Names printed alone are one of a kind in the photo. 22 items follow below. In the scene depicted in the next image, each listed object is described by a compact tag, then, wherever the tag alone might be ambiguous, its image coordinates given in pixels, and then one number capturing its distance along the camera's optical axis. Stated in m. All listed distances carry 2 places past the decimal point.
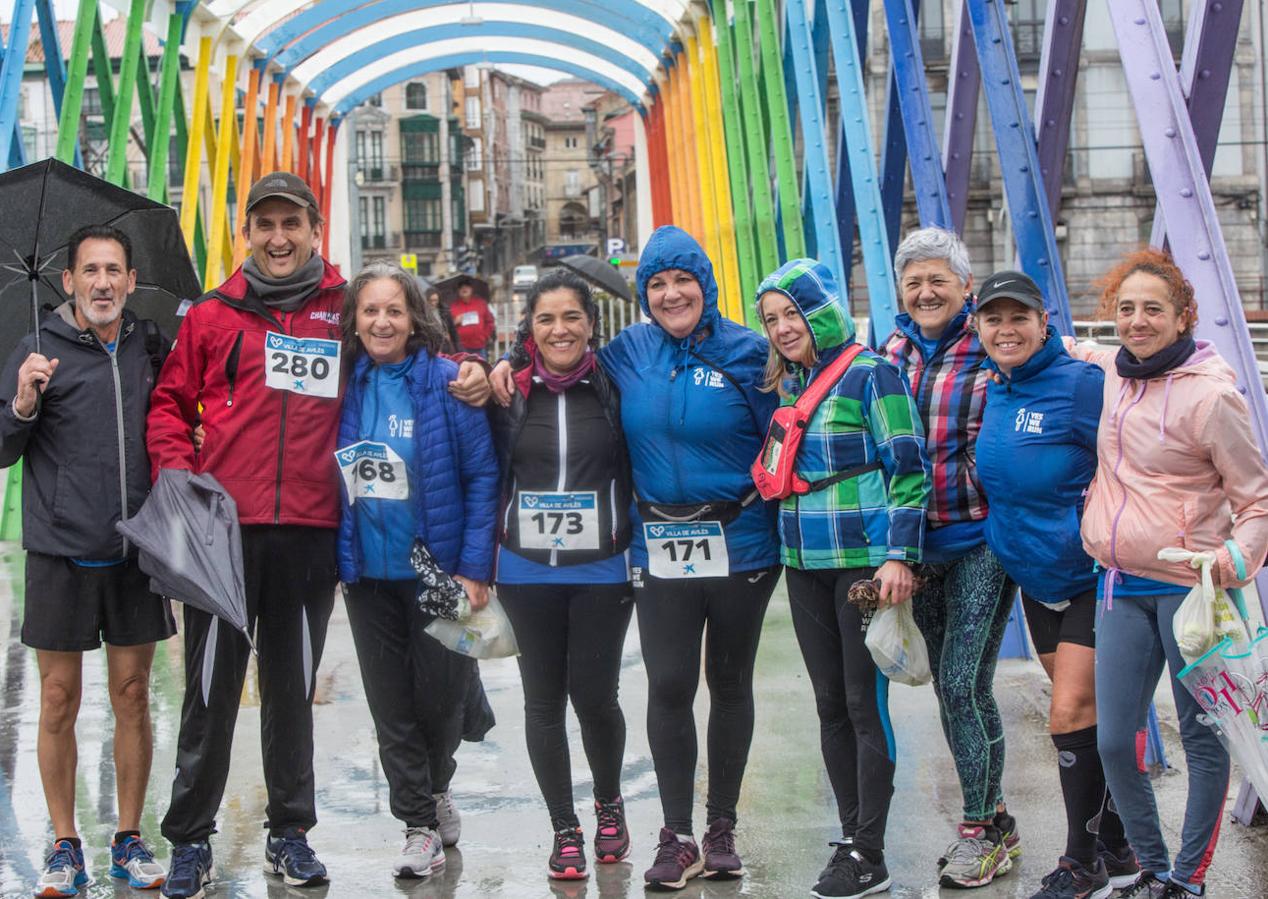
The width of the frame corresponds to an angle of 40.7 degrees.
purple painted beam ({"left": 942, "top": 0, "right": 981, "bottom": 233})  8.13
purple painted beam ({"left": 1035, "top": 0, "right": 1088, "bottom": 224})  6.43
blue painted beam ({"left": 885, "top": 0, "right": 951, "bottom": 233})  7.85
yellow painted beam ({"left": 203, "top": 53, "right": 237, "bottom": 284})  13.93
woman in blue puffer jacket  4.76
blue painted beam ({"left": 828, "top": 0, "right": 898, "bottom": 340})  8.09
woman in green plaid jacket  4.48
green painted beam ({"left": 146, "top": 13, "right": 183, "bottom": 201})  12.44
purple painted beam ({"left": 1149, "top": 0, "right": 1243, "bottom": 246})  5.20
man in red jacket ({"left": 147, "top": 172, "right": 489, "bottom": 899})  4.68
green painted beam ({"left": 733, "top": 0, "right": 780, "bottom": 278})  12.36
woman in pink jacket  3.95
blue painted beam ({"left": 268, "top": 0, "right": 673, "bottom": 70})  15.16
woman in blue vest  4.32
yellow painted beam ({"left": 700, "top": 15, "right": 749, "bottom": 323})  14.23
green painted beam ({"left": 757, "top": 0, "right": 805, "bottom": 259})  11.62
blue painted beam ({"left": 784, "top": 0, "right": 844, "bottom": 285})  9.85
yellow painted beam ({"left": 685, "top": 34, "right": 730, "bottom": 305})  14.80
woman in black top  4.74
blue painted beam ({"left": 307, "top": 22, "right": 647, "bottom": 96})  16.92
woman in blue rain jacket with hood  4.68
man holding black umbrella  4.60
